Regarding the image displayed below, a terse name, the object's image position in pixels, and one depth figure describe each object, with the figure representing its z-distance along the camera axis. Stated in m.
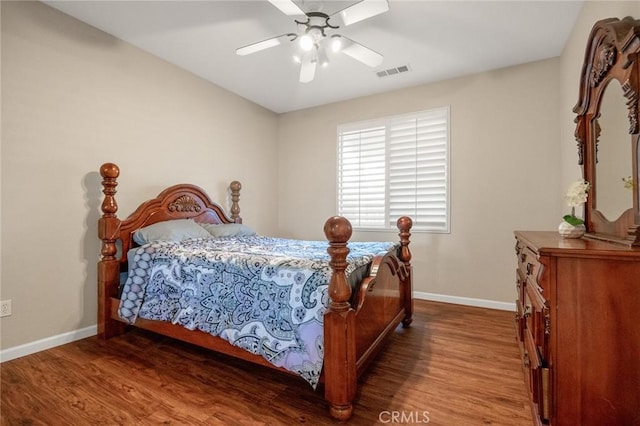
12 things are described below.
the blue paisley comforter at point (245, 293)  1.70
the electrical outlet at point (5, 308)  2.16
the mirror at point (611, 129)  1.35
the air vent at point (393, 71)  3.32
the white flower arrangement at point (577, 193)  1.78
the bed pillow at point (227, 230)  3.31
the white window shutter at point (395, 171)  3.66
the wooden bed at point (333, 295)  1.58
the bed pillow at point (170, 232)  2.70
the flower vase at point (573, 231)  1.66
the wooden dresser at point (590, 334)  1.17
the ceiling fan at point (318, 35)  1.92
